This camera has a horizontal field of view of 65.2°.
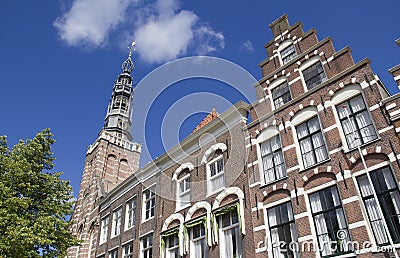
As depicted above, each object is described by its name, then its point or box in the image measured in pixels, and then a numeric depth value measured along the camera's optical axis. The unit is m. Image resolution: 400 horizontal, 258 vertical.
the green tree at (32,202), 12.95
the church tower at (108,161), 25.59
